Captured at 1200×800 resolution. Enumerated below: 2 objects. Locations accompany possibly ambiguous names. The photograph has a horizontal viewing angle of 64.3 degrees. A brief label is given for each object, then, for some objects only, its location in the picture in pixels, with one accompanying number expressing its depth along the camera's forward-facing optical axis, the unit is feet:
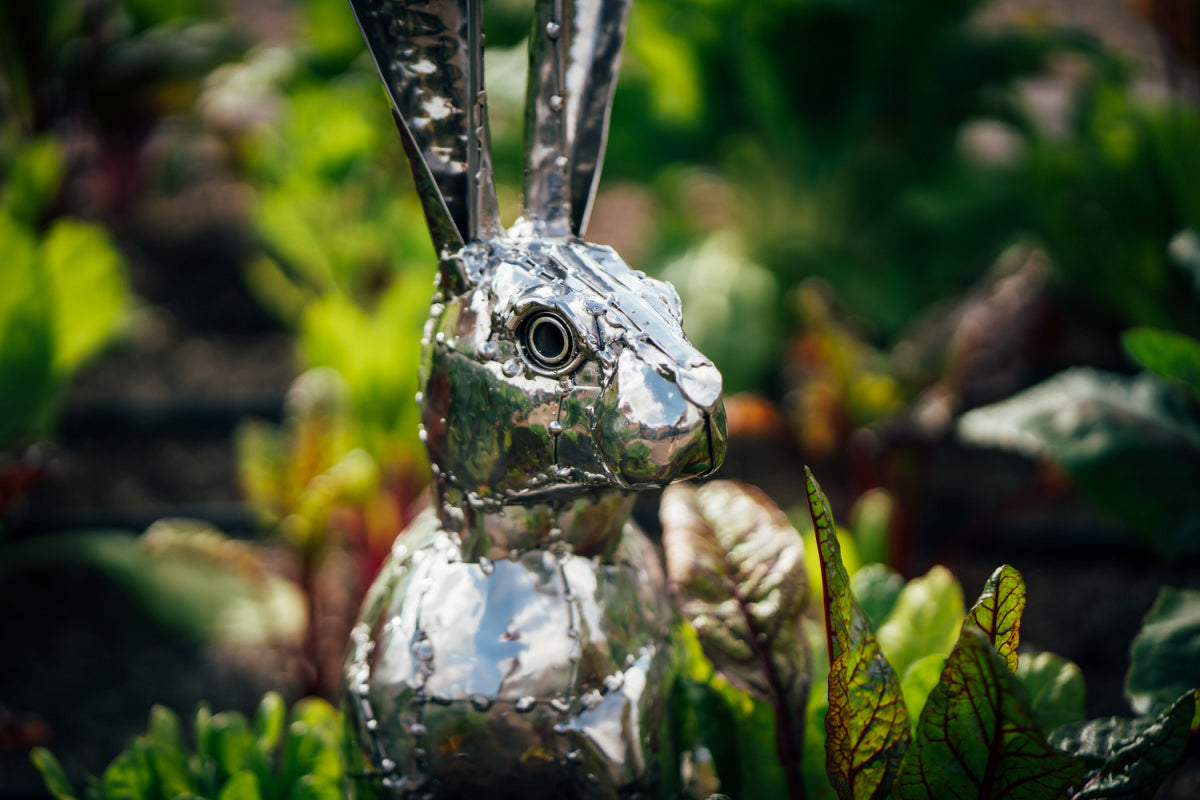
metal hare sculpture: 1.87
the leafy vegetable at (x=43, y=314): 4.35
